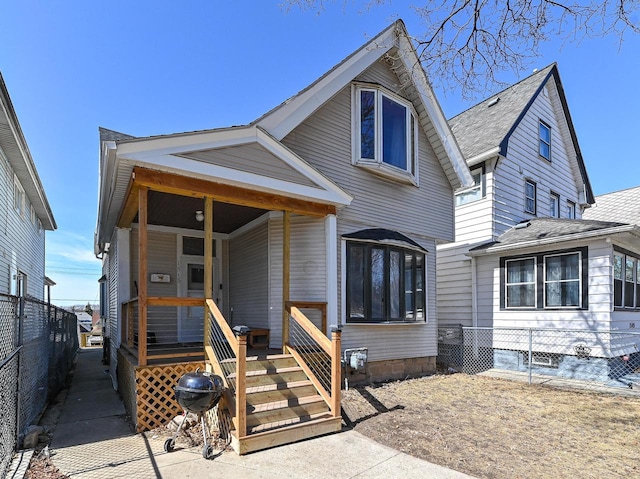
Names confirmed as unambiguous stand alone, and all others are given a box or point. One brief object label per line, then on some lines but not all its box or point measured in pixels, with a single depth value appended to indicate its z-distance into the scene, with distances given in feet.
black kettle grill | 13.83
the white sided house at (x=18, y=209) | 26.35
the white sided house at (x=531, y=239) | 28.60
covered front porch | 16.28
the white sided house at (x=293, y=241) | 17.11
